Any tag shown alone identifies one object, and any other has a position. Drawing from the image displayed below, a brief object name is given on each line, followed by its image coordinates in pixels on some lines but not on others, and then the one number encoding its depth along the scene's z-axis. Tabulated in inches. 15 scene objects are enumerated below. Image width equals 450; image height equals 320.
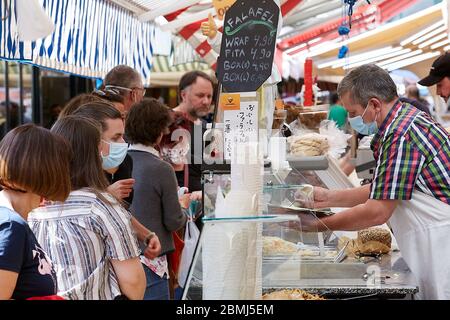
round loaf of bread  176.4
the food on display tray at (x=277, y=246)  128.0
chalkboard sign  129.5
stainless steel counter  130.8
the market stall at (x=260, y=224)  110.0
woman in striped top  127.2
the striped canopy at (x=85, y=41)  191.8
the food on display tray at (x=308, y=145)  198.7
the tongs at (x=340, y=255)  159.4
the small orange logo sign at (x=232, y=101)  131.7
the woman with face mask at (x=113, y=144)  163.2
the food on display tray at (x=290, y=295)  123.4
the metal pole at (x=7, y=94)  342.0
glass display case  109.0
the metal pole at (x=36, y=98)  418.3
